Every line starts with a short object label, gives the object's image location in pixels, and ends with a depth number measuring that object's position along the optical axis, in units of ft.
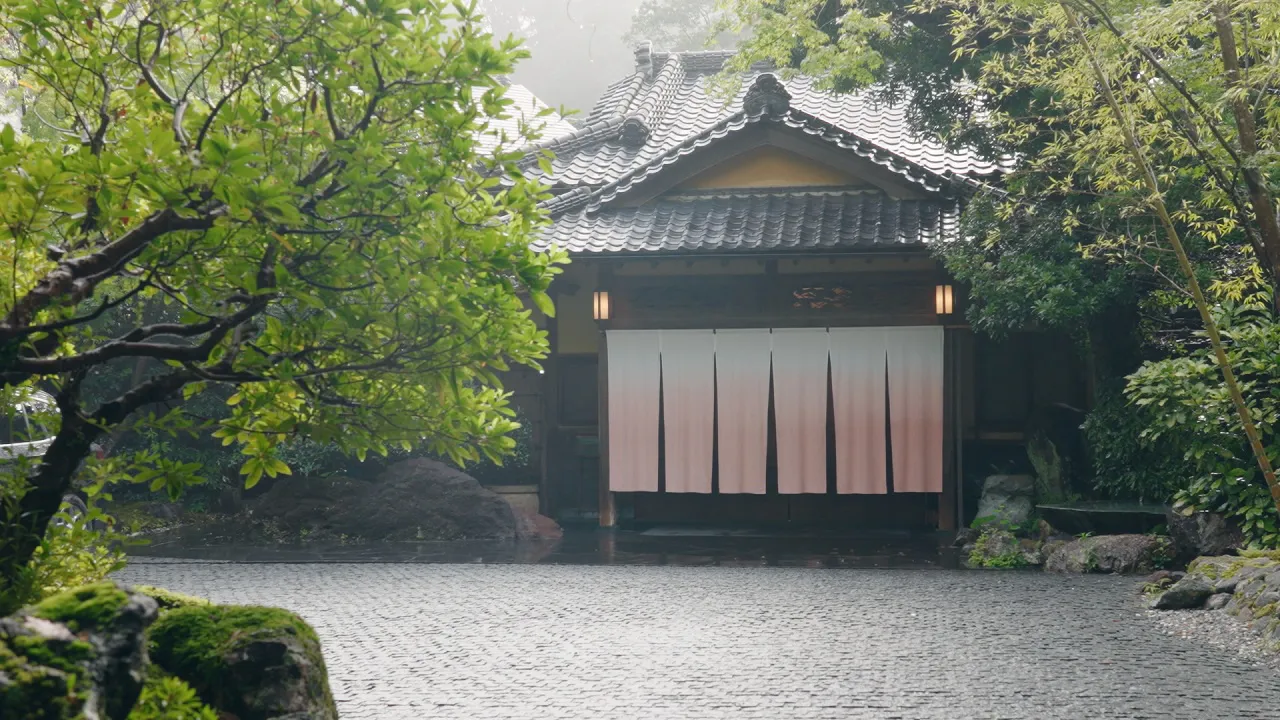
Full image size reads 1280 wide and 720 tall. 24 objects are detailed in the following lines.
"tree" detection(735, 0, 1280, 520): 23.02
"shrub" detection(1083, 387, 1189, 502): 36.50
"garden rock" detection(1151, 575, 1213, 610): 26.45
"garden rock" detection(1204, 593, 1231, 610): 25.80
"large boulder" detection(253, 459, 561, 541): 43.29
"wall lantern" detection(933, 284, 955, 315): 41.57
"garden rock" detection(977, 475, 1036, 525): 40.24
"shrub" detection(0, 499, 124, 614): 12.02
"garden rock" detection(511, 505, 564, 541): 43.45
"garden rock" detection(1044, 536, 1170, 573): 32.91
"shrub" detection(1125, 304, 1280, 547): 28.02
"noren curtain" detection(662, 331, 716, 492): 44.50
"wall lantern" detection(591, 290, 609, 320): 44.09
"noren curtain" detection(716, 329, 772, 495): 44.19
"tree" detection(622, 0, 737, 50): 124.77
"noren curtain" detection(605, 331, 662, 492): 44.57
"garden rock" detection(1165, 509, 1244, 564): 30.42
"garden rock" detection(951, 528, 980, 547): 38.50
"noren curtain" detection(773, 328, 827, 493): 43.62
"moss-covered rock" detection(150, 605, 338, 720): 13.04
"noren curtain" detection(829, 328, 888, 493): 43.16
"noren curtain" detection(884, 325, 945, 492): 42.42
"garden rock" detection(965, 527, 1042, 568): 34.88
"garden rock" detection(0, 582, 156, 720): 9.29
